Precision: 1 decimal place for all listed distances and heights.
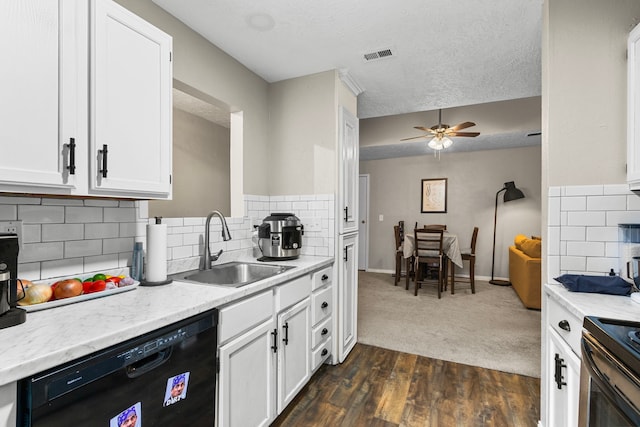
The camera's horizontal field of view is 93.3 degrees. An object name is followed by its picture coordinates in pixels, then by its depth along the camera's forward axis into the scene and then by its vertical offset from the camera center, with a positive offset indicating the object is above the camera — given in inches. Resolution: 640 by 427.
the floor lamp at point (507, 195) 198.1 +11.4
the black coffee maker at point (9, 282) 35.9 -8.8
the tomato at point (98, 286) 49.9 -12.6
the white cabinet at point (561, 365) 48.6 -27.3
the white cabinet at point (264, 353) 53.6 -29.7
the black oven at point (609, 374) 31.0 -18.4
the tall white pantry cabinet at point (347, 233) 99.1 -7.4
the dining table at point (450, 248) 175.5 -21.4
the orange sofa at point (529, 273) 146.3 -30.4
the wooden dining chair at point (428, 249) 170.7 -21.4
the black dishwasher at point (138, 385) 30.3 -20.9
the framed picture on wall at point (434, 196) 222.5 +11.9
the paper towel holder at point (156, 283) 57.9 -13.9
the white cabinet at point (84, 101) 38.3 +16.4
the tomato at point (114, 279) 53.7 -12.3
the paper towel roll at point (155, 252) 58.7 -8.0
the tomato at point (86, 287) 49.2 -12.5
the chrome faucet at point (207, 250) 75.0 -10.0
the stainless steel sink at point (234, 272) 74.5 -16.1
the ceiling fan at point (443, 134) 154.1 +41.7
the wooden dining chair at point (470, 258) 176.7 -28.6
